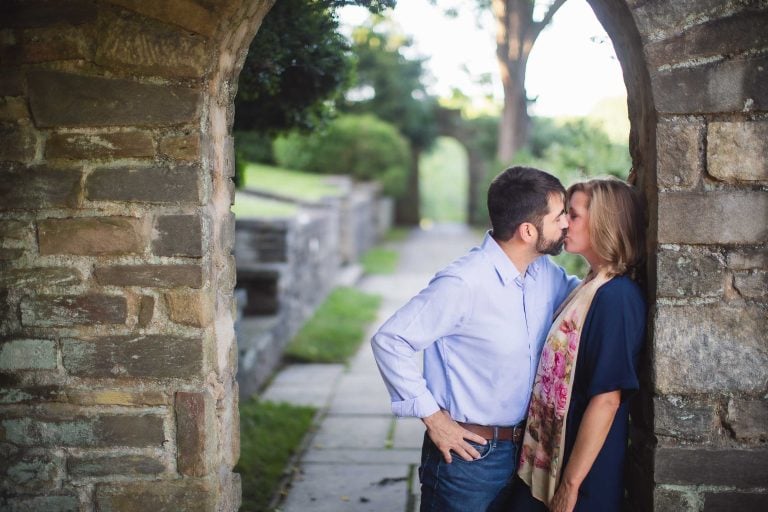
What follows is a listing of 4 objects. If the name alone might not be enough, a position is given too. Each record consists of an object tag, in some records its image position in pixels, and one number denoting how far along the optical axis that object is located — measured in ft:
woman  8.05
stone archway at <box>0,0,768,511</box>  8.19
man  8.43
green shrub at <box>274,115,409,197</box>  52.80
